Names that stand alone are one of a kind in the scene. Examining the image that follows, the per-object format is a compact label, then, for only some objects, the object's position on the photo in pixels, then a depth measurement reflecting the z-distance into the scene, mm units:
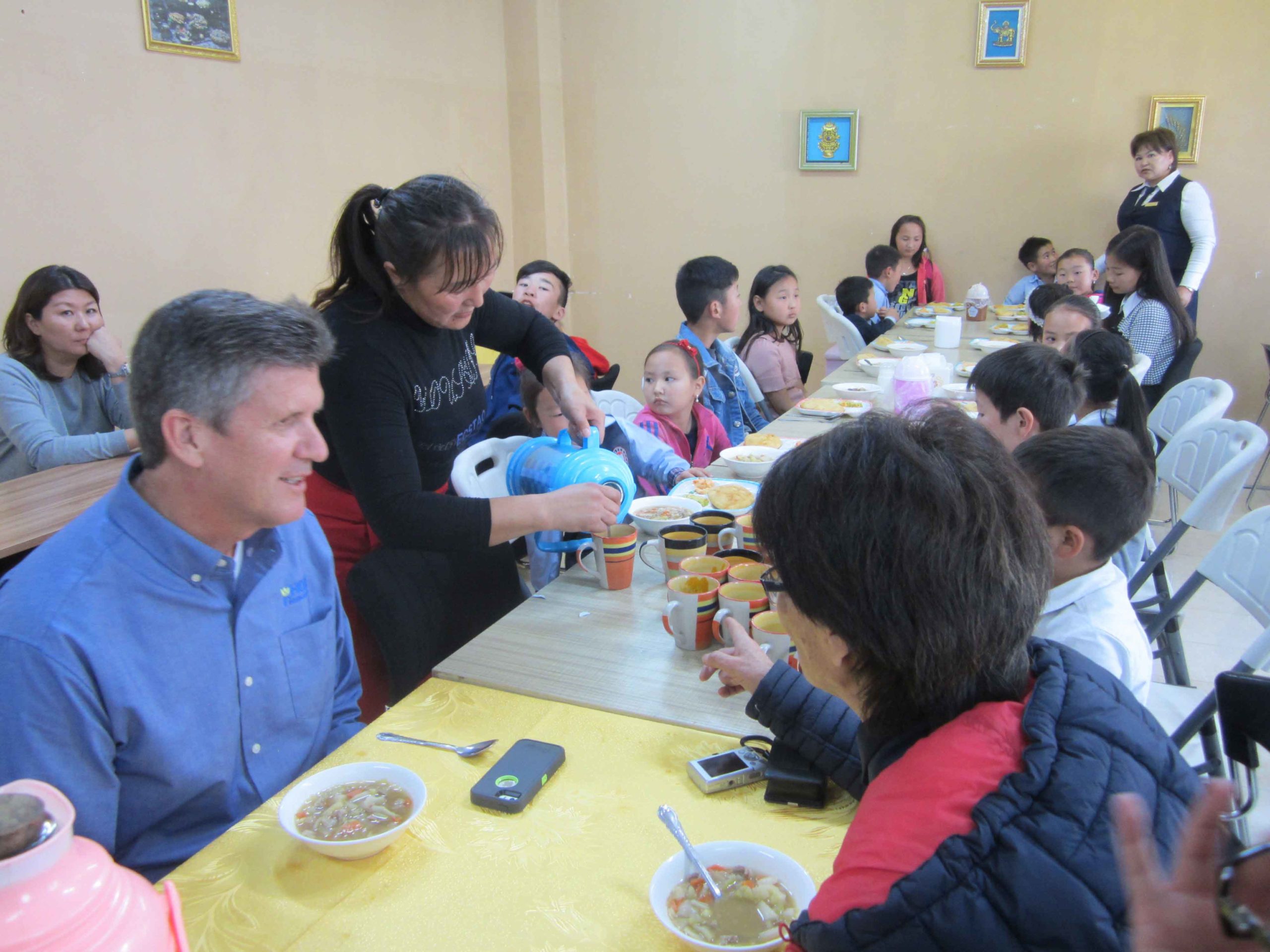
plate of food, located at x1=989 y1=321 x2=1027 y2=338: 5031
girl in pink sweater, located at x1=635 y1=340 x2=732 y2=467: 2889
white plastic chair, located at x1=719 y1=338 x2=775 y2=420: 3938
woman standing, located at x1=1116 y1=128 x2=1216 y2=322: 5324
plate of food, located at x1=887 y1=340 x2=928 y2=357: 4570
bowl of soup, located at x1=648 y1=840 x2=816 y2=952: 880
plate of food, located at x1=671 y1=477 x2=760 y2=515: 2086
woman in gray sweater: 2980
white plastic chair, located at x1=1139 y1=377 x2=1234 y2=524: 2921
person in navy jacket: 648
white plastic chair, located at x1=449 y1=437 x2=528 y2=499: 1847
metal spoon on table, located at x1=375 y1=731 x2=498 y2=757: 1189
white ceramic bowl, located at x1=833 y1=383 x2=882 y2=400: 3596
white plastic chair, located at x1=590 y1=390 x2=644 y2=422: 2979
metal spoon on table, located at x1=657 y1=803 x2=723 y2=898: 932
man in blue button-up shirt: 1050
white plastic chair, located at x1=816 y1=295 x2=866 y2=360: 5250
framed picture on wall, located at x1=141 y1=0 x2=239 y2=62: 3877
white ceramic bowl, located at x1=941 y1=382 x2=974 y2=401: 3467
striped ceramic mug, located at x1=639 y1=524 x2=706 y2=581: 1719
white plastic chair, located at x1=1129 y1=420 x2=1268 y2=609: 2100
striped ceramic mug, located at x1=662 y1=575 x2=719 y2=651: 1463
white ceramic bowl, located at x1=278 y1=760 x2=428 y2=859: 966
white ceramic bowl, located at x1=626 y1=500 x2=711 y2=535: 2002
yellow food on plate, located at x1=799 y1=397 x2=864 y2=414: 3314
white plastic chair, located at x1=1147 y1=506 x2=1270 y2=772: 1570
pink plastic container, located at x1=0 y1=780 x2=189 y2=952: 597
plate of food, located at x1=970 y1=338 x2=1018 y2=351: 4547
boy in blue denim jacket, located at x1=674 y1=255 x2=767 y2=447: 3490
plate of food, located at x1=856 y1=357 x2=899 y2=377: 4090
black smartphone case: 1081
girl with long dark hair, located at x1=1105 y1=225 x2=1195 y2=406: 4223
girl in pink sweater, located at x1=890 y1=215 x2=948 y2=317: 6383
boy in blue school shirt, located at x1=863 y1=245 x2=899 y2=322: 6137
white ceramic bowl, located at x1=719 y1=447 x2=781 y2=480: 2410
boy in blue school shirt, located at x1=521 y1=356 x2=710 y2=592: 2480
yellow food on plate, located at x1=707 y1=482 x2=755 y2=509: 2090
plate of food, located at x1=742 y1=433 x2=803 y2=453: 2697
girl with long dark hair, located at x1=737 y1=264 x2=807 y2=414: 4203
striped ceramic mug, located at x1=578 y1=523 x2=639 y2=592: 1735
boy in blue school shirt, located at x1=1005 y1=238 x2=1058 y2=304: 6117
